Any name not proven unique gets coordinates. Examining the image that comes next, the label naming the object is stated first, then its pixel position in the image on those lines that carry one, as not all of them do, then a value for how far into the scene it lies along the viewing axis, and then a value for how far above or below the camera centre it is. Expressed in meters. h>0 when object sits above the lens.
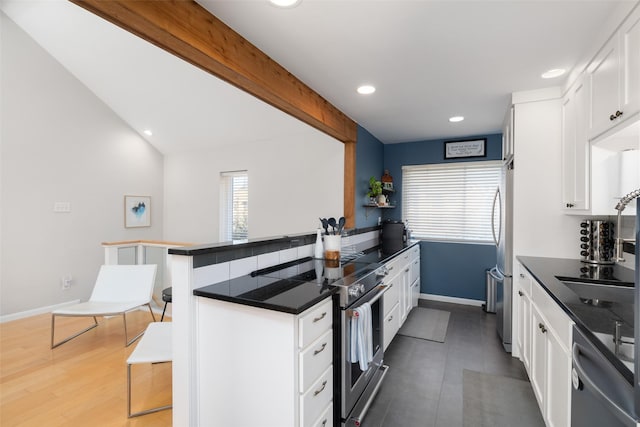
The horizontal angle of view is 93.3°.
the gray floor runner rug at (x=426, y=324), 3.25 -1.32
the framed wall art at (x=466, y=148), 4.16 +0.90
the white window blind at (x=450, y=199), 4.24 +0.19
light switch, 4.33 +0.08
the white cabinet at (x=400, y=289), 2.69 -0.83
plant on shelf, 3.98 +0.26
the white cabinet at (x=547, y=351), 1.40 -0.80
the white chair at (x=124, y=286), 3.16 -0.79
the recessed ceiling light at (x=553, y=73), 2.26 +1.06
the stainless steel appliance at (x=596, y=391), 0.84 -0.57
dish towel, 1.75 -0.74
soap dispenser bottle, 2.57 -0.31
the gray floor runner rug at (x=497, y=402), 1.93 -1.33
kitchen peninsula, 1.38 -0.65
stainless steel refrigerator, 2.83 -0.49
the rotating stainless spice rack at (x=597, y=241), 2.28 -0.22
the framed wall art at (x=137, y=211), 5.26 +0.02
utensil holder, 2.48 -0.30
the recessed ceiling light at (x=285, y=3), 1.51 +1.06
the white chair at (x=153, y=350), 1.86 -0.89
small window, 5.27 +0.11
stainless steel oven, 1.68 -0.86
